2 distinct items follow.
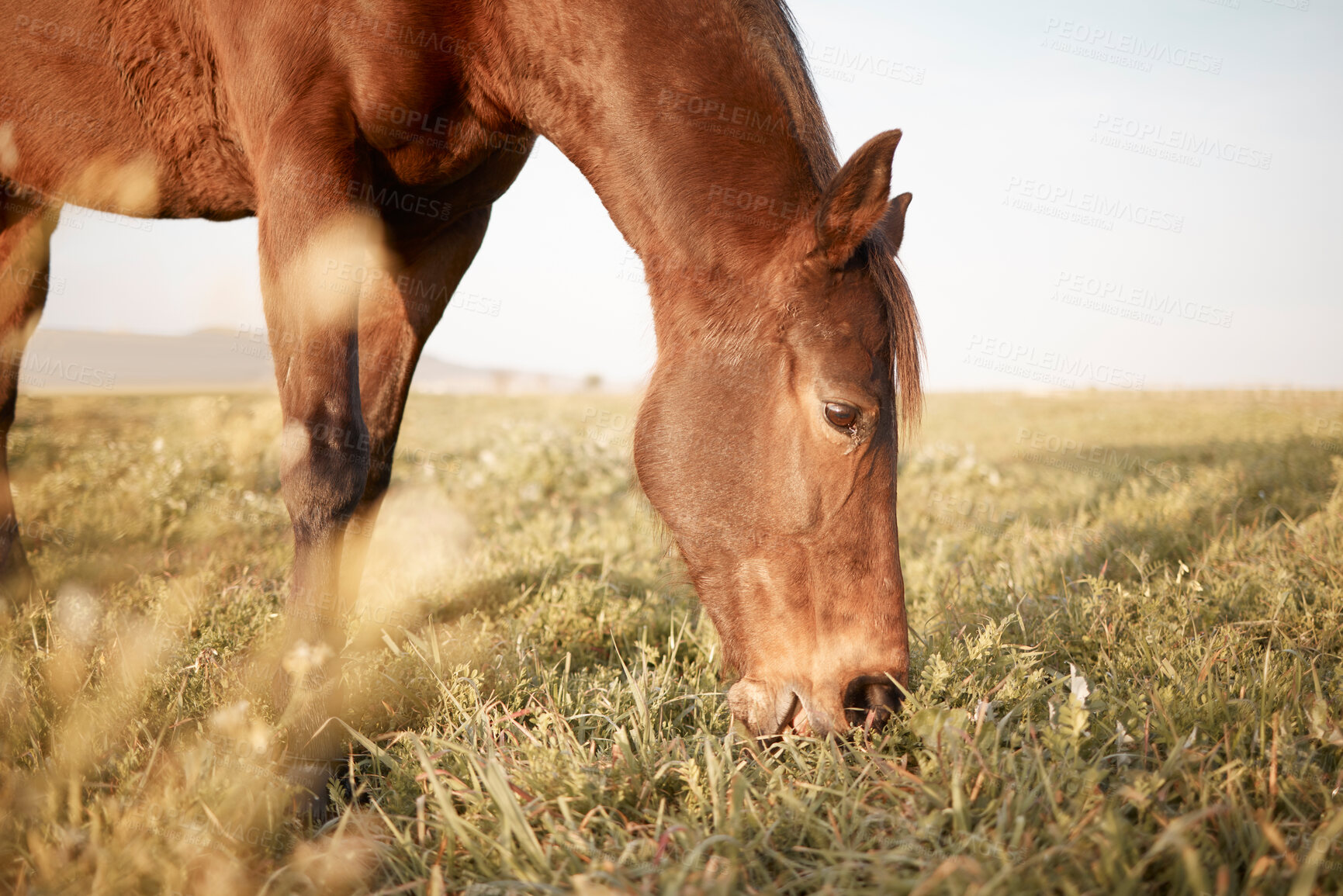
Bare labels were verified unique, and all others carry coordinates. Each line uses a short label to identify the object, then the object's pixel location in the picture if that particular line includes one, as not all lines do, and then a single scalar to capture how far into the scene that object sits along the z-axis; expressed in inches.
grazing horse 82.4
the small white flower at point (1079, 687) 66.9
